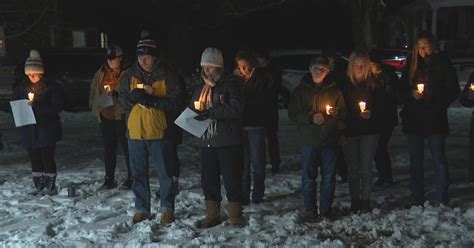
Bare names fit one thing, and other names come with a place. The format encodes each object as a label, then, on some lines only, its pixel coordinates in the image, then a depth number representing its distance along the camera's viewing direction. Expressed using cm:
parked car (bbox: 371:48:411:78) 2001
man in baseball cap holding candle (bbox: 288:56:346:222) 632
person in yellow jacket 632
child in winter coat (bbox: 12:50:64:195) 772
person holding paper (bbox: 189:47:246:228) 613
